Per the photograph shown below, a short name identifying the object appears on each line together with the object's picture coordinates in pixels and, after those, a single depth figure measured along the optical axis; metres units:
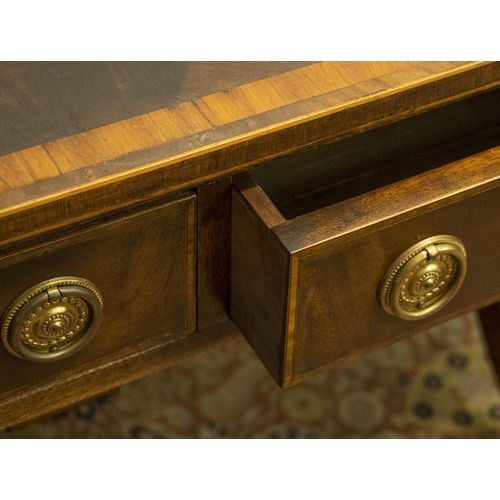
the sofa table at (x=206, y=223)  0.84
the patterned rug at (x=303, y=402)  1.15
